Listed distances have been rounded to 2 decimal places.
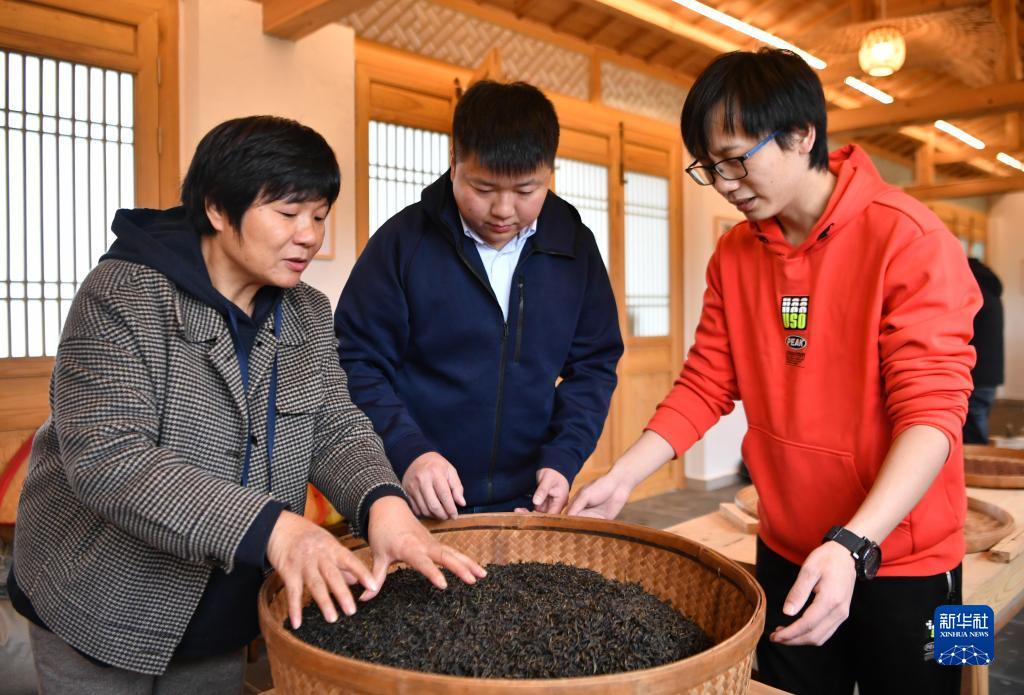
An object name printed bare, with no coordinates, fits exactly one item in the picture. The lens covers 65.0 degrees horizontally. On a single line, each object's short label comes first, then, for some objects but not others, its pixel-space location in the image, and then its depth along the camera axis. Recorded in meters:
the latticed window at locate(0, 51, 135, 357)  2.98
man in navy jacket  1.43
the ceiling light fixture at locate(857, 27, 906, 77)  4.61
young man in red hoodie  1.10
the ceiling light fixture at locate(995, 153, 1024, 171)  9.66
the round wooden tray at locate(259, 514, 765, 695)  0.72
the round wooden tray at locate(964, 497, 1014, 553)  1.83
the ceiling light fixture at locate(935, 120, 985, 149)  8.58
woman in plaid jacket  0.94
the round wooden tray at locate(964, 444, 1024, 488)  2.45
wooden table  1.56
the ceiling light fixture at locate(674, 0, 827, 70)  4.34
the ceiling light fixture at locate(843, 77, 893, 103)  6.27
